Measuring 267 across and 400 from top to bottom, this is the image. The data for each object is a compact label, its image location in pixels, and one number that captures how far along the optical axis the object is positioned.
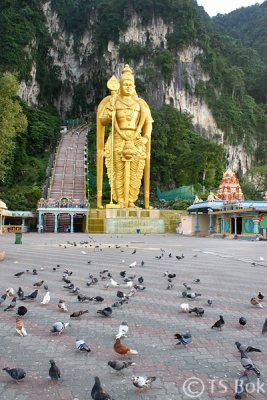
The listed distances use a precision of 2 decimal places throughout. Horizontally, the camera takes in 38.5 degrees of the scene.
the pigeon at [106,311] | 5.38
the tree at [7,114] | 26.53
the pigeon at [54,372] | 3.28
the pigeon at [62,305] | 5.62
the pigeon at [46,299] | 6.08
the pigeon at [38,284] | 7.39
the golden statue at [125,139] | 36.94
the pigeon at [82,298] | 6.16
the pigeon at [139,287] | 7.12
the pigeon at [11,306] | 5.65
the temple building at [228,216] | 26.50
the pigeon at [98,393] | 2.83
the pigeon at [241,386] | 3.09
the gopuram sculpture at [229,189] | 35.28
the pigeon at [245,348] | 3.71
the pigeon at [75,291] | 6.89
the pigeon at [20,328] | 4.53
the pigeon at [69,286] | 7.13
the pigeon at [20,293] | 6.36
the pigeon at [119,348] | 3.77
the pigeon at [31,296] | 6.24
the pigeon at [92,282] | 7.63
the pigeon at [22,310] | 5.28
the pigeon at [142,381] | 3.16
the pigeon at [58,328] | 4.54
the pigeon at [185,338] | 4.15
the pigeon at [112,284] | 7.34
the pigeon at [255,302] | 5.89
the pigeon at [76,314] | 5.27
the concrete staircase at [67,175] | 39.16
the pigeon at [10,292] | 6.48
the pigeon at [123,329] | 4.29
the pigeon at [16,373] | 3.30
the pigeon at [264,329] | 4.57
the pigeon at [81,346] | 3.96
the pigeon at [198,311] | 5.42
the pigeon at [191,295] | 6.41
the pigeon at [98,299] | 6.07
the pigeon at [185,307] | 5.65
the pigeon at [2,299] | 5.90
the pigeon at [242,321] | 4.86
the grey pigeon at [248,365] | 3.30
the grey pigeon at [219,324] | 4.73
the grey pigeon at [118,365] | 3.42
